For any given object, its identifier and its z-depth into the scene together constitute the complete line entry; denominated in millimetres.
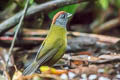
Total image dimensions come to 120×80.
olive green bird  6207
